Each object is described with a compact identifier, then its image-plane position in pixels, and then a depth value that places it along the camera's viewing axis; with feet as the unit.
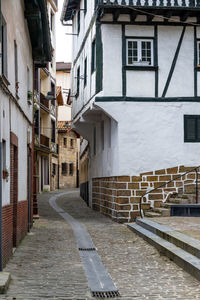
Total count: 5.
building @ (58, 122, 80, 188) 174.91
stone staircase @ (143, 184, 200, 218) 53.88
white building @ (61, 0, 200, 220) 56.95
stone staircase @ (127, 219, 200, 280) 28.49
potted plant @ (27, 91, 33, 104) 49.67
